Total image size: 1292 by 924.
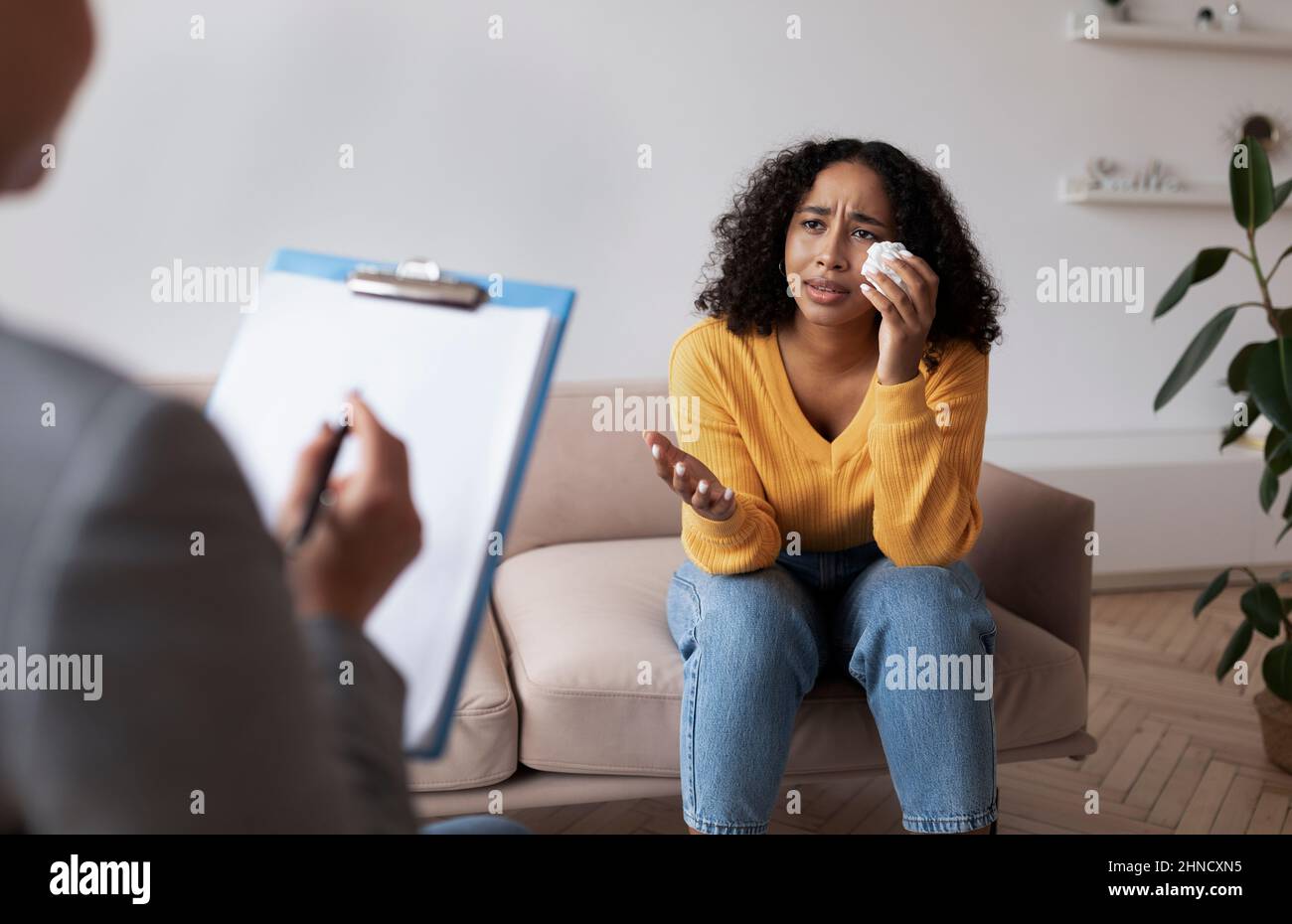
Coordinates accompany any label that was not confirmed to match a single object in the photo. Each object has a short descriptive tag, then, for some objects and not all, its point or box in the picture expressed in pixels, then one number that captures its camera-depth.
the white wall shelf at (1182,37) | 2.92
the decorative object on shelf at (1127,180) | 3.00
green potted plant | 1.72
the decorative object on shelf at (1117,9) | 2.92
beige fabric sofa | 1.41
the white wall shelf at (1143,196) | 2.98
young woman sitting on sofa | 1.30
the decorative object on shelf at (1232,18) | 3.03
